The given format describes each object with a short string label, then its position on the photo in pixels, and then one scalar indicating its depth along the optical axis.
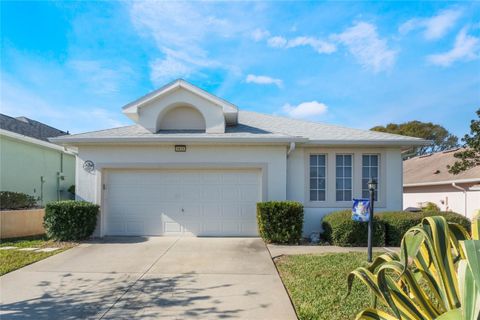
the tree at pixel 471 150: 10.17
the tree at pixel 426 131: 38.97
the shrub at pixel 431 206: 16.23
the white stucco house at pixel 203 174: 9.68
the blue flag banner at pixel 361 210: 7.27
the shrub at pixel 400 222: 8.50
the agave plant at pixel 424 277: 2.02
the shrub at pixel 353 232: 8.52
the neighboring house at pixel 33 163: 12.60
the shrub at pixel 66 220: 8.80
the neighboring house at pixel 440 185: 15.61
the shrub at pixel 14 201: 10.31
